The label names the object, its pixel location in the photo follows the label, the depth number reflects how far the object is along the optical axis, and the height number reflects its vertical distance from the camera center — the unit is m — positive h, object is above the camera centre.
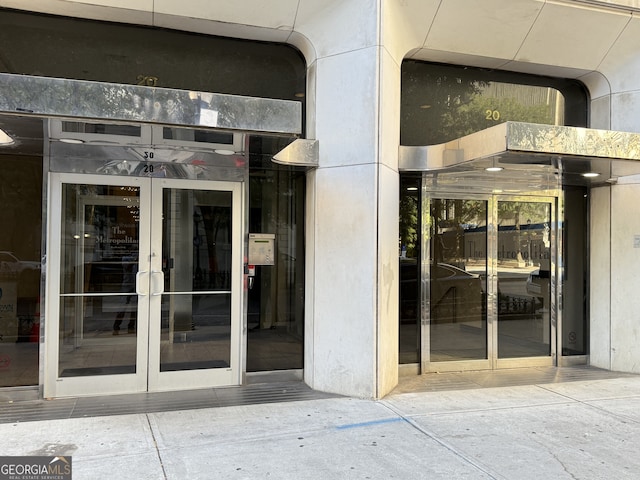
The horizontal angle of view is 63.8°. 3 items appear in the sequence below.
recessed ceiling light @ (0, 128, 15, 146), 4.70 +1.00
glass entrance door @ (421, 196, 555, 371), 6.92 -0.49
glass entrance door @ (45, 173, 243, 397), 5.57 -0.44
